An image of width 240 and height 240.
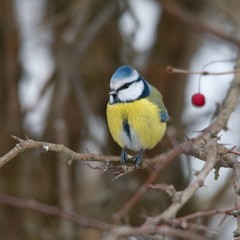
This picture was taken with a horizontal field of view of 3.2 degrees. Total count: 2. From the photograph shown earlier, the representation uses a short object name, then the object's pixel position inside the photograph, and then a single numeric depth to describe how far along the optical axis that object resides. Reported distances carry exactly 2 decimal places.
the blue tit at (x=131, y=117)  3.73
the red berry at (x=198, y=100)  3.74
